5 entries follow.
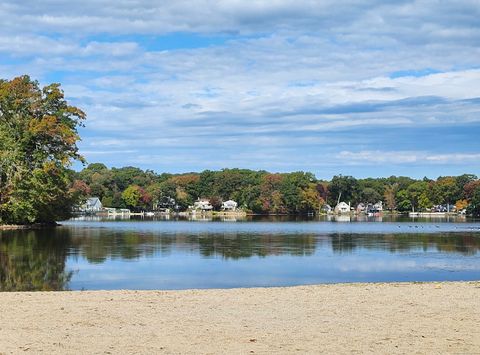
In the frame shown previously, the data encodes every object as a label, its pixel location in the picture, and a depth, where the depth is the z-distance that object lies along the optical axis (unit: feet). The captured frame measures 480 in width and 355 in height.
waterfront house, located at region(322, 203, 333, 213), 583.29
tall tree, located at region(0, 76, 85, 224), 184.34
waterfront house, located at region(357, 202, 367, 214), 636.40
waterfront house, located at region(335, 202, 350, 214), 598.34
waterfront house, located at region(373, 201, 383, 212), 648.38
